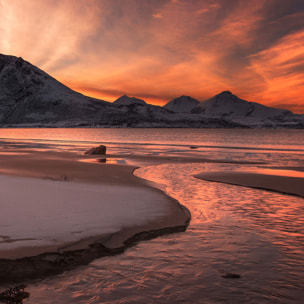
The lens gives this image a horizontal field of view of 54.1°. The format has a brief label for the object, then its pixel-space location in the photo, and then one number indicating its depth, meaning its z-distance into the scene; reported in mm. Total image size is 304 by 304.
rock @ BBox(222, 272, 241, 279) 5320
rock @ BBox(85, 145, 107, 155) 33281
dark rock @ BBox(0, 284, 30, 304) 4391
